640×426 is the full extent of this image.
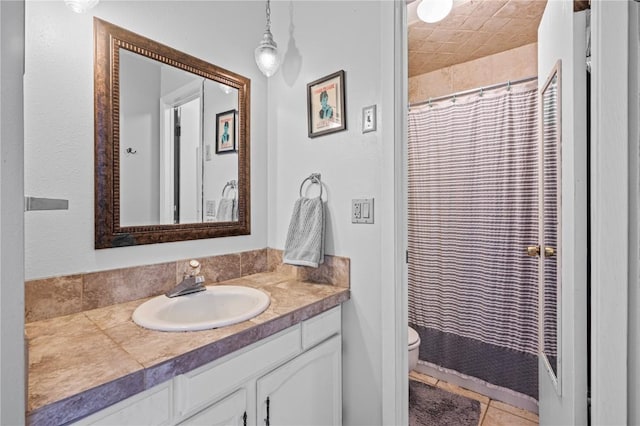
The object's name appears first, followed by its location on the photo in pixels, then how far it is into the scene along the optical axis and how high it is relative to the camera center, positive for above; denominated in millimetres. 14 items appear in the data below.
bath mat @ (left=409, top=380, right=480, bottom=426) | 1661 -1155
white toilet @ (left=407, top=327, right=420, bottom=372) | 1759 -813
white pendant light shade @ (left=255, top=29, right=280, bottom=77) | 1420 +733
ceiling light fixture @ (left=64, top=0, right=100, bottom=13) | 946 +647
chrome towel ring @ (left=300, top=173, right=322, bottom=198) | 1482 +154
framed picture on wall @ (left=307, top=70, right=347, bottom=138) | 1388 +495
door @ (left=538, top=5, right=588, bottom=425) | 965 -69
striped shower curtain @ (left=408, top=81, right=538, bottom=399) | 1800 -156
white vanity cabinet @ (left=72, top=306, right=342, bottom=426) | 748 -539
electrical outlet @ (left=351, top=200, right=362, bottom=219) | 1343 +0
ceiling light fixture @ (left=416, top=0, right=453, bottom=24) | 1388 +930
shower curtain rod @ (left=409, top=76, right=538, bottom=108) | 1817 +776
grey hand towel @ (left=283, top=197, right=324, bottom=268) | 1376 -115
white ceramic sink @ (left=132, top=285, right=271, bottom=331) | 1001 -360
